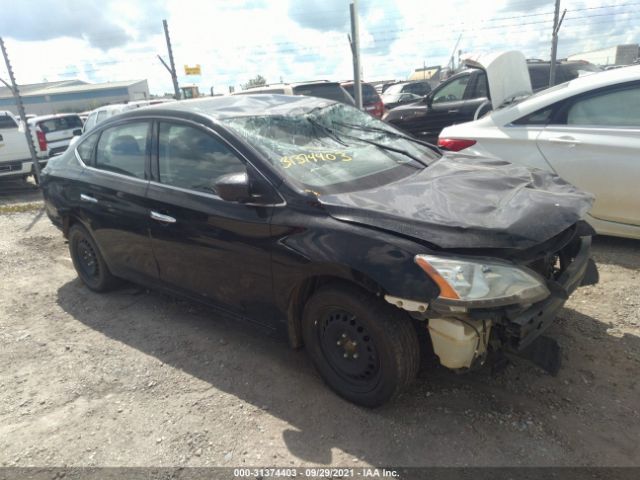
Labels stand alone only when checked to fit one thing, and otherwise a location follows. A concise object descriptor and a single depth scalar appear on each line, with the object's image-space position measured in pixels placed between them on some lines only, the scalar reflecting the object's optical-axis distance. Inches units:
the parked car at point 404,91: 757.9
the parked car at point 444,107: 316.8
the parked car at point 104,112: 426.3
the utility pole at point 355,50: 255.0
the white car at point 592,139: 158.6
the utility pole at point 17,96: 290.5
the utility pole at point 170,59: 365.4
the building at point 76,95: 2586.1
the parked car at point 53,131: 449.1
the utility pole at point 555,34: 323.3
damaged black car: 88.2
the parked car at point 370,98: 456.4
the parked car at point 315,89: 366.9
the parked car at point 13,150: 395.2
